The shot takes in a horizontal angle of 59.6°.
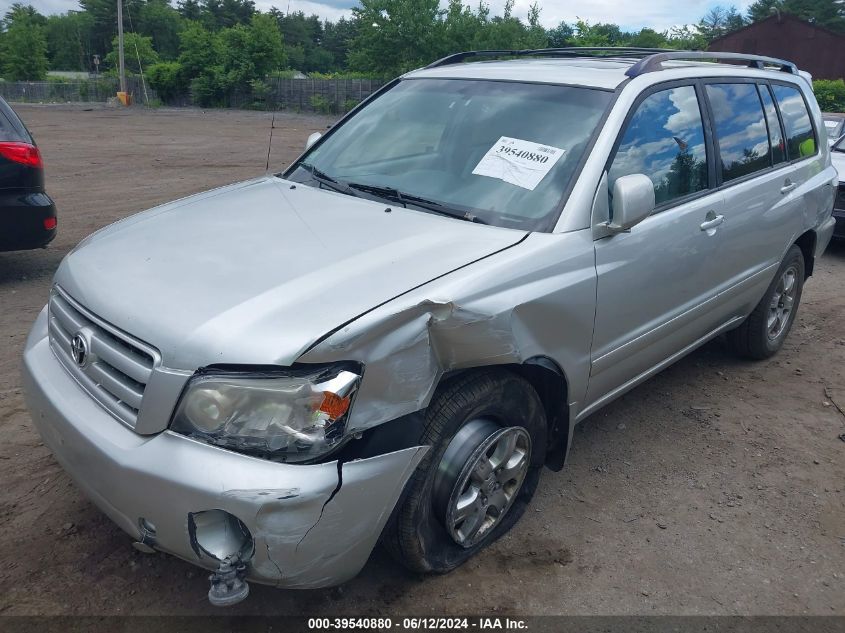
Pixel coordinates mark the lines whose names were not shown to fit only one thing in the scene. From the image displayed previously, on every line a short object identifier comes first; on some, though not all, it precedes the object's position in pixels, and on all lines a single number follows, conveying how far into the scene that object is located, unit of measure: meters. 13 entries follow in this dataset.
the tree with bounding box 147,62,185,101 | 46.47
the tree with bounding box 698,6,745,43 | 75.69
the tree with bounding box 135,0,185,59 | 91.50
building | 43.34
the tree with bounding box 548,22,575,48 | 40.91
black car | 5.61
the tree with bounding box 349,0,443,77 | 33.44
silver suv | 2.09
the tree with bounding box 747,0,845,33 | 60.75
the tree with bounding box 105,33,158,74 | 60.74
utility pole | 42.47
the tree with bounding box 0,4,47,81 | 71.81
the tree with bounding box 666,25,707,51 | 43.81
